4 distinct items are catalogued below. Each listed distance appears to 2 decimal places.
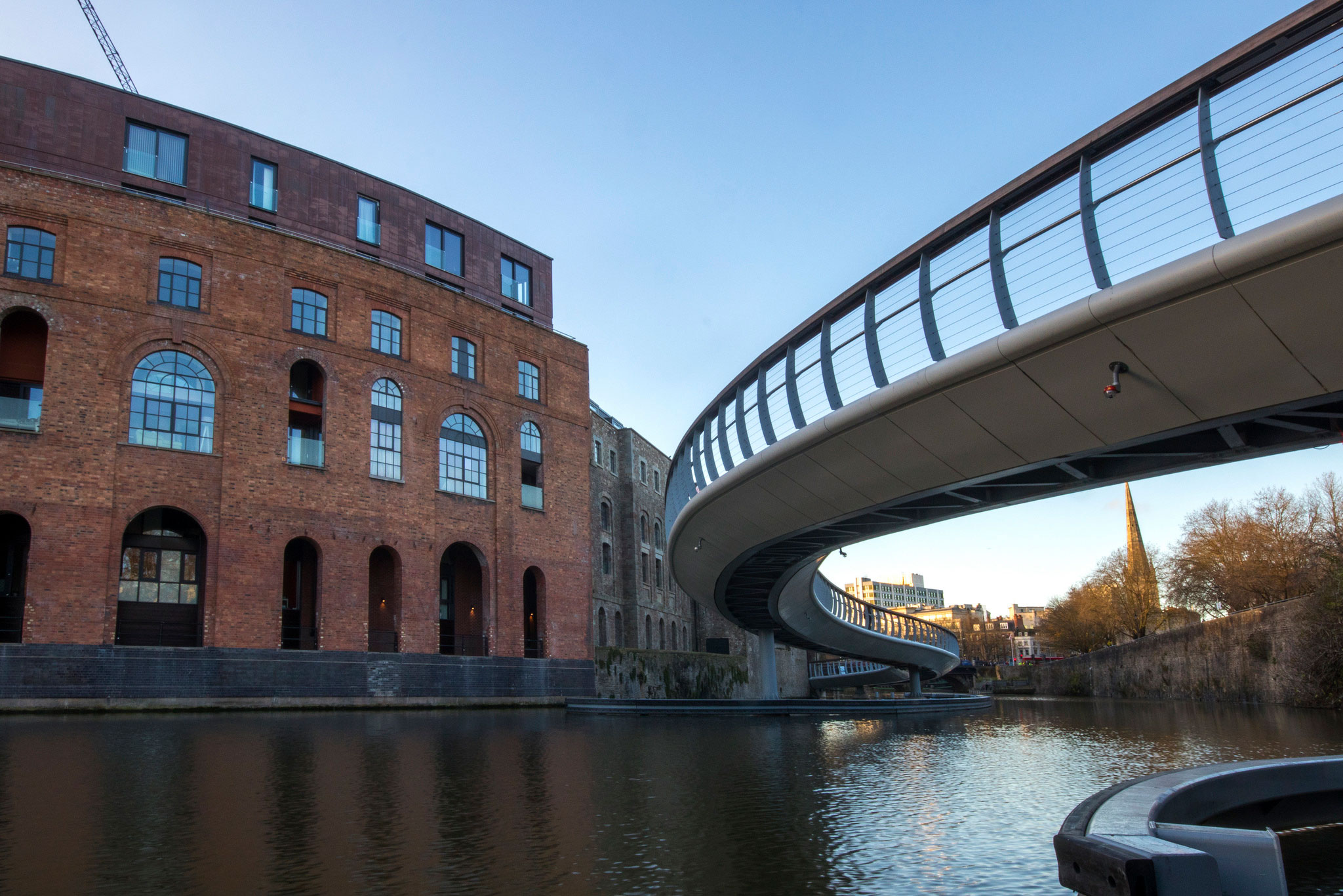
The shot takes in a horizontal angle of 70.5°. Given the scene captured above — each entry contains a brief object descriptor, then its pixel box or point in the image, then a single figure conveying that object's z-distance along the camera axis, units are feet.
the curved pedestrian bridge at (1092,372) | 29.01
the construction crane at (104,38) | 165.07
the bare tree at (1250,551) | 125.18
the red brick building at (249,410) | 79.30
